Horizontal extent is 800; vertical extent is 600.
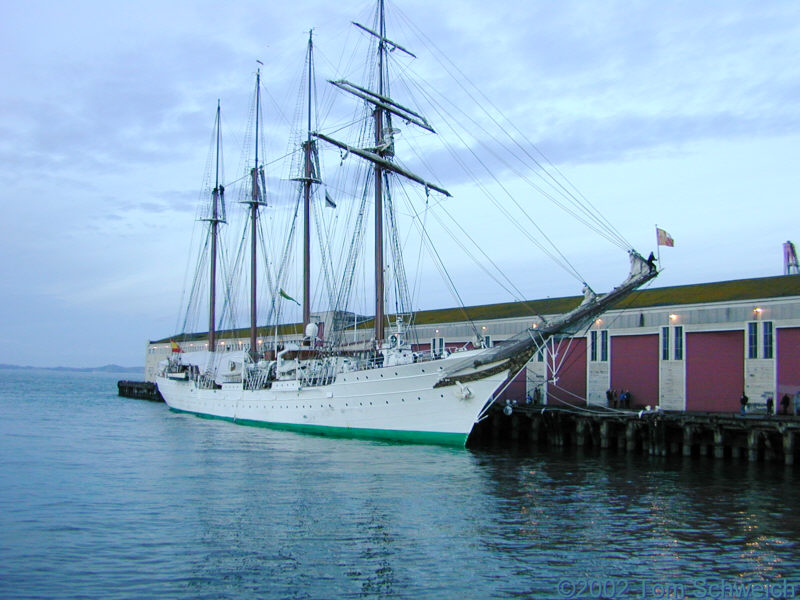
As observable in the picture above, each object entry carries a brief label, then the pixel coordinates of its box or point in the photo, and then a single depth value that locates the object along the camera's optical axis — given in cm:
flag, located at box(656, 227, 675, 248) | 2517
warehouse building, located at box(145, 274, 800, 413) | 2975
